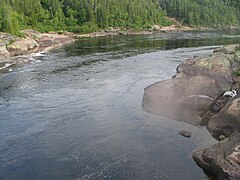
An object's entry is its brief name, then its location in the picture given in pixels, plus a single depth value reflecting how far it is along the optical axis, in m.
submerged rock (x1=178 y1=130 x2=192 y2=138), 18.10
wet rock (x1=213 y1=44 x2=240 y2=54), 32.06
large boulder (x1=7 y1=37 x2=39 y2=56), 47.65
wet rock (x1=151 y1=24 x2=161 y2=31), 112.65
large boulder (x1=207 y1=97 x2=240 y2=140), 16.45
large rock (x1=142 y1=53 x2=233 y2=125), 21.18
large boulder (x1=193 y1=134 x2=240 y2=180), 13.20
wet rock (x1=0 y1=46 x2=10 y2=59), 45.00
